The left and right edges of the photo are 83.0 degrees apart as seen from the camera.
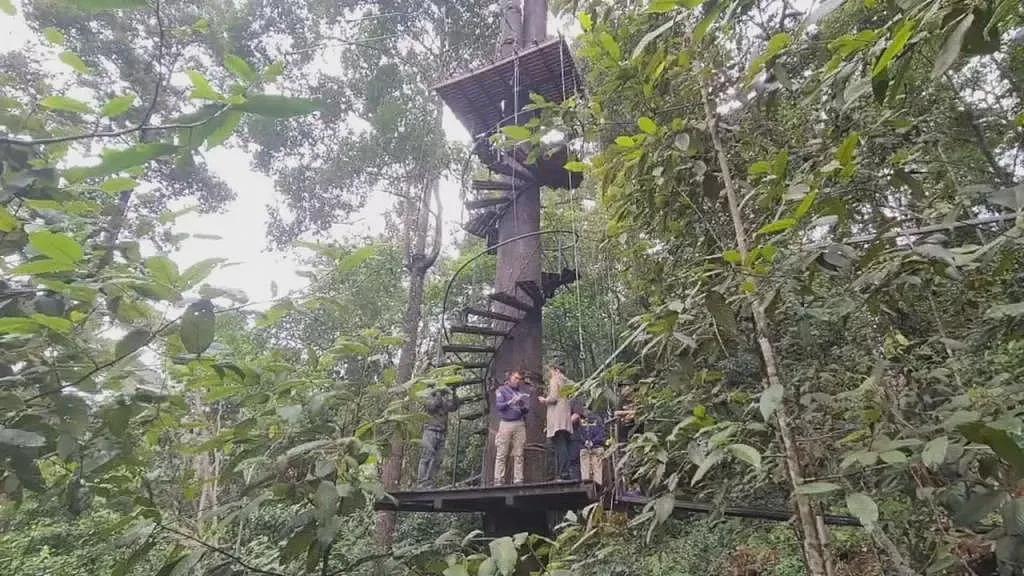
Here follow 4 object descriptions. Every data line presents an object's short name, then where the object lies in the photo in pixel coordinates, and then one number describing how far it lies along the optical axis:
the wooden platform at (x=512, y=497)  3.96
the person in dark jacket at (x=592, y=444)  3.93
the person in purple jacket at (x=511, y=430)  4.80
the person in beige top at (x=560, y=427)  4.95
